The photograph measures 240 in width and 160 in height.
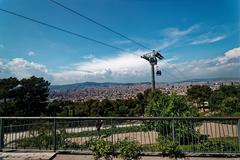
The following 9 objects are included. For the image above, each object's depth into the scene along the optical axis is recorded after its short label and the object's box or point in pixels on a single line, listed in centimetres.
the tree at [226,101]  1764
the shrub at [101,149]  415
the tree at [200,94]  3075
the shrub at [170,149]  424
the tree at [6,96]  1569
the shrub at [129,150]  409
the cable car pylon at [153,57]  2048
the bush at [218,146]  446
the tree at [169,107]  850
